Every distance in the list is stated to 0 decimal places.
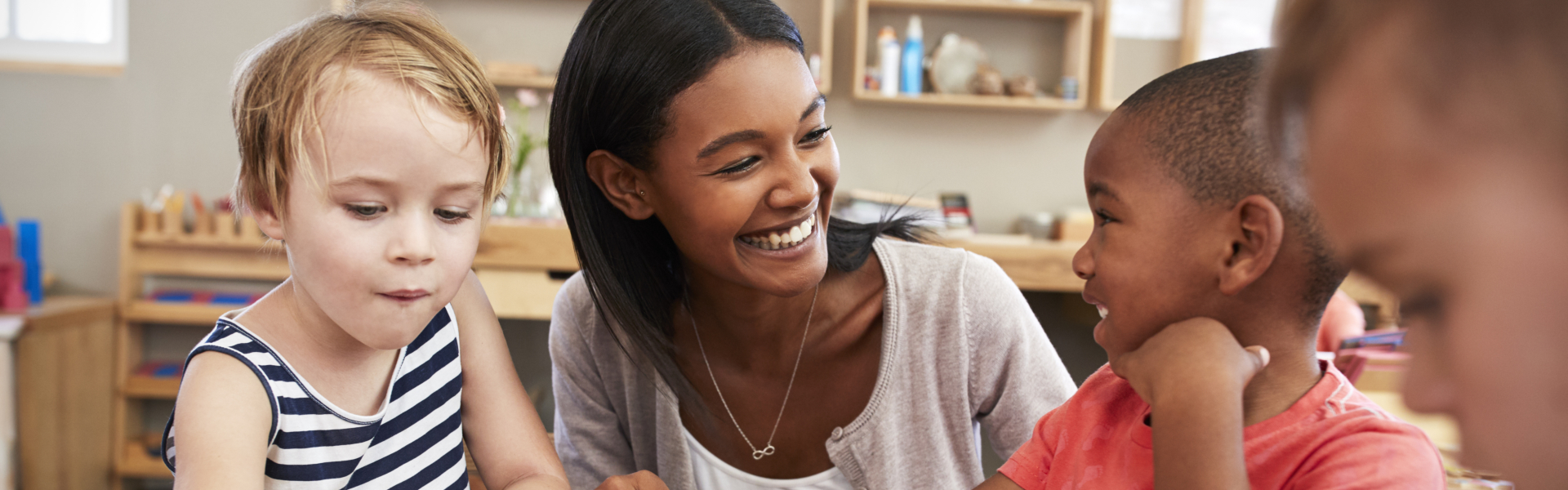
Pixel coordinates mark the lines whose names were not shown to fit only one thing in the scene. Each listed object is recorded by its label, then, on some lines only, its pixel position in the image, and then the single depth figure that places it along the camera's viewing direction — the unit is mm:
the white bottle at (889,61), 3148
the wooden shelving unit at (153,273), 3016
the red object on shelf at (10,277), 2725
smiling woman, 991
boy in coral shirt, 622
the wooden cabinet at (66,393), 2639
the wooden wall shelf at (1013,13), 3127
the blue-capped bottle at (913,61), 3135
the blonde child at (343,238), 690
